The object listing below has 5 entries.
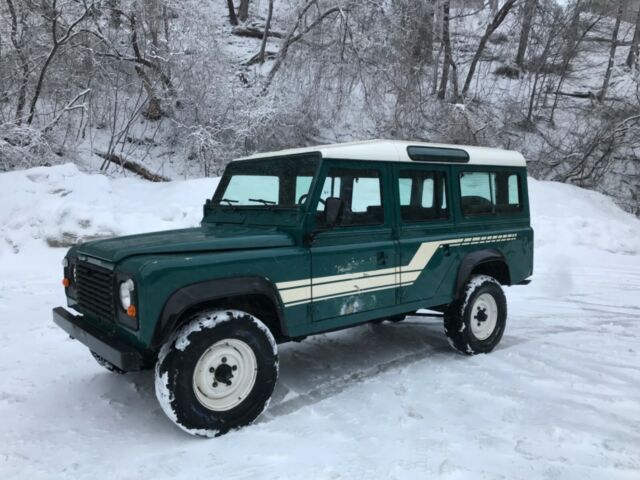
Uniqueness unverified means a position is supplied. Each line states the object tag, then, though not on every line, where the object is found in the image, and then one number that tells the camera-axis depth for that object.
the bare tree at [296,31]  15.13
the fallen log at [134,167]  14.18
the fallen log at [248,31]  20.85
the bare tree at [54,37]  11.63
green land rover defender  3.24
